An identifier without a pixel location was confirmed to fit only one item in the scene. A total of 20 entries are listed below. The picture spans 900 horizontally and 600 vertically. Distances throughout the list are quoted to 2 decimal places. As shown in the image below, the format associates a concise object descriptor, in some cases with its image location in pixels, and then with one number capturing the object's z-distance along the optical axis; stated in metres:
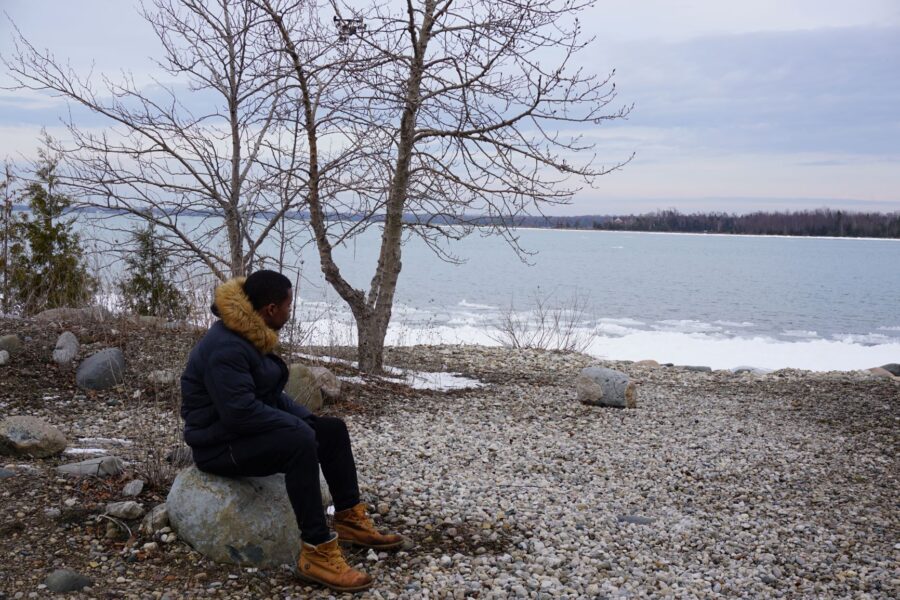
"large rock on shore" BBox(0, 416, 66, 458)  5.58
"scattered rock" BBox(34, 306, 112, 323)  11.27
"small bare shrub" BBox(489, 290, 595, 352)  16.73
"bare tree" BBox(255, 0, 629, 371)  8.42
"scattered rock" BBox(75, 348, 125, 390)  8.38
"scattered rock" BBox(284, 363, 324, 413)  7.96
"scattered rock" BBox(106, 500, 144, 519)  4.62
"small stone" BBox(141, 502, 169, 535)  4.55
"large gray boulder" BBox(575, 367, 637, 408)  9.60
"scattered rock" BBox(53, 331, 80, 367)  9.00
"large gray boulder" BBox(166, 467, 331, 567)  4.35
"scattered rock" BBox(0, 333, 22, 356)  8.97
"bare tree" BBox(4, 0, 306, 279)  8.90
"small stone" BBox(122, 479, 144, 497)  4.91
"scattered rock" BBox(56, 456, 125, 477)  5.23
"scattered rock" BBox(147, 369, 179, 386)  8.32
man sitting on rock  4.06
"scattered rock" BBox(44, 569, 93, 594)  3.93
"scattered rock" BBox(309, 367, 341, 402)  8.48
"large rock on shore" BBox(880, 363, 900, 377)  13.99
